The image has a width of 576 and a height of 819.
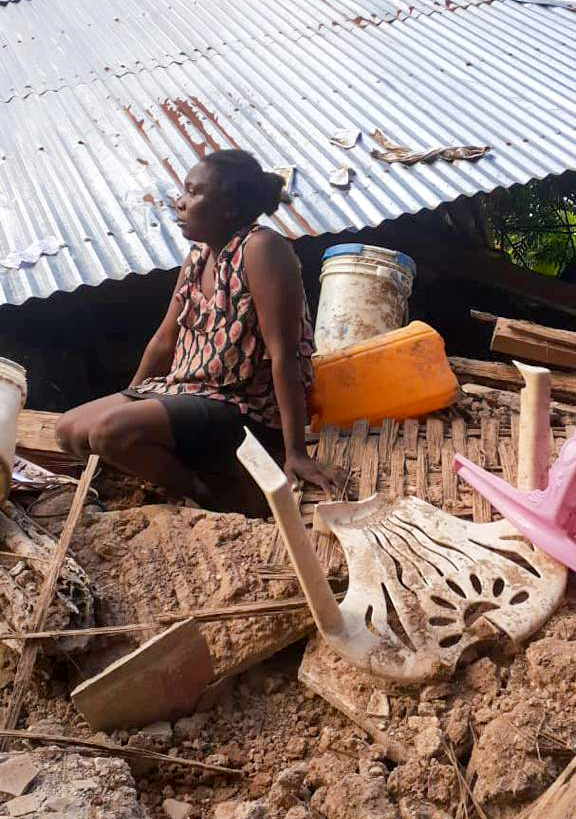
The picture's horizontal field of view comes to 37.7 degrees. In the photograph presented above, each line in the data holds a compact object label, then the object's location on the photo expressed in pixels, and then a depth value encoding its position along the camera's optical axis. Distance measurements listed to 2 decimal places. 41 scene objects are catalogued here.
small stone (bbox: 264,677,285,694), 1.99
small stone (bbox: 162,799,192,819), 1.64
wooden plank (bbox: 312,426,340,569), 2.87
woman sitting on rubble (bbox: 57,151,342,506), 2.78
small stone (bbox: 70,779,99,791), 1.51
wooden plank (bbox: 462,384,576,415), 3.33
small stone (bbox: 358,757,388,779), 1.62
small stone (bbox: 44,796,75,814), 1.44
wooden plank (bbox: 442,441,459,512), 2.54
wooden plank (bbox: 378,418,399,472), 2.83
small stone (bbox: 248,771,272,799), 1.68
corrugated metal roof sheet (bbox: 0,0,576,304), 4.05
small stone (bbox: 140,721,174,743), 1.83
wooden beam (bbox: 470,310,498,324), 3.87
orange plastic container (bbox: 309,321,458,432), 3.14
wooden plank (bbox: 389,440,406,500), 2.66
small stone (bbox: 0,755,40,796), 1.49
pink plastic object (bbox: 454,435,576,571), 2.06
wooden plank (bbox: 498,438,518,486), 2.70
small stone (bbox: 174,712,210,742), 1.85
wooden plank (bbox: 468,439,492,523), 2.43
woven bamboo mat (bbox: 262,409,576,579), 2.58
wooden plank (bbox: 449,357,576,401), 3.68
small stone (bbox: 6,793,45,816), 1.43
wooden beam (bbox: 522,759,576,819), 1.43
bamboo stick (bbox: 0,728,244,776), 1.71
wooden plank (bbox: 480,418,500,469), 2.84
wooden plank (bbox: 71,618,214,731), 1.80
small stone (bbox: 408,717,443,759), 1.65
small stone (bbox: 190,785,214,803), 1.69
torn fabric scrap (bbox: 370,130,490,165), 4.34
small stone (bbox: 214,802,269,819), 1.53
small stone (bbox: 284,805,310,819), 1.52
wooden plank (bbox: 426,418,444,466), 2.84
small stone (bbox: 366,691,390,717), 1.78
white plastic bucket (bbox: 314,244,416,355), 3.63
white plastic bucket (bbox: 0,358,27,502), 2.52
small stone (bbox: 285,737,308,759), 1.77
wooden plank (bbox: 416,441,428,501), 2.62
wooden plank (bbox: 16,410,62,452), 3.24
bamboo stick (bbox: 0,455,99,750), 1.89
